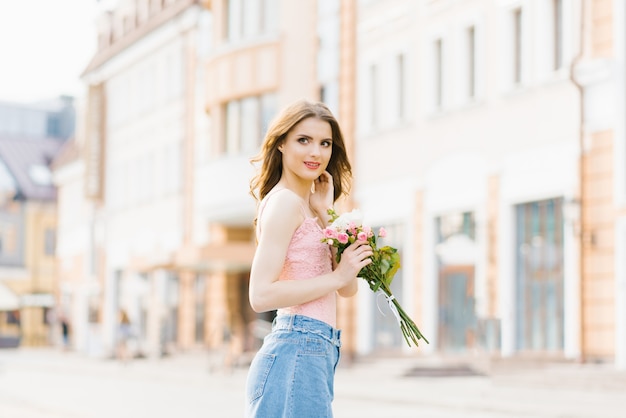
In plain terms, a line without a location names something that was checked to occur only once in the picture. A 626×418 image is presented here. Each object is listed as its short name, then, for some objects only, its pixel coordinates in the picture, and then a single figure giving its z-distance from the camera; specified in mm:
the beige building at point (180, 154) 31422
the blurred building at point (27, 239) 67438
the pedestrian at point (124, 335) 34344
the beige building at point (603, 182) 20938
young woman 3904
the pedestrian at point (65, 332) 50219
